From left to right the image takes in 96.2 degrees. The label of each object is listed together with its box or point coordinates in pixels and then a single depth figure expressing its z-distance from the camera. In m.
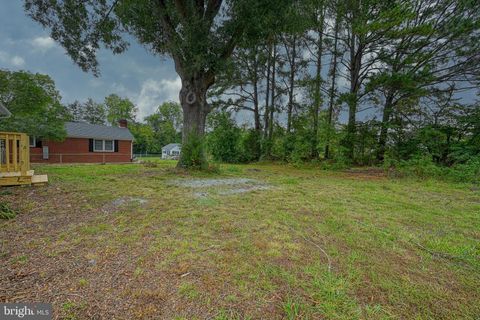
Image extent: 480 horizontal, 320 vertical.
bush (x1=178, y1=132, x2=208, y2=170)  7.53
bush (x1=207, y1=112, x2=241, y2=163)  15.02
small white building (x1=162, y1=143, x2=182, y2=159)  36.80
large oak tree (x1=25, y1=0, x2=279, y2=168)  6.23
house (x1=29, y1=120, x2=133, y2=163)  13.84
